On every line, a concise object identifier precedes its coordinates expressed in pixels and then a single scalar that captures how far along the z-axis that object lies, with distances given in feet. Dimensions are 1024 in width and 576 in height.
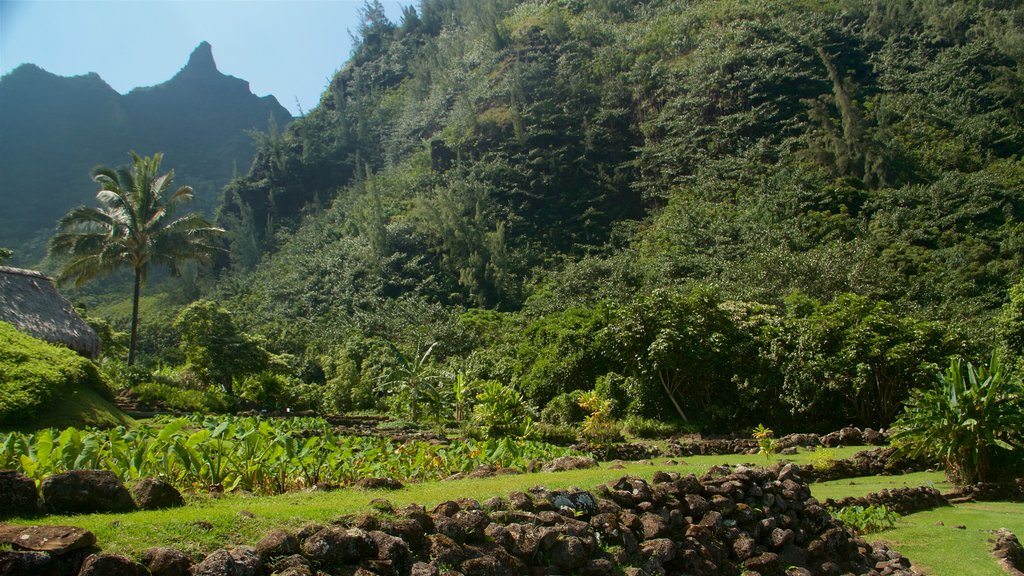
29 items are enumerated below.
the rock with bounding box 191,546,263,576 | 13.61
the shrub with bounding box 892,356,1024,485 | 35.09
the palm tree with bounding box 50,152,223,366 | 79.71
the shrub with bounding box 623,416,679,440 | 61.82
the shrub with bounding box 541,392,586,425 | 65.67
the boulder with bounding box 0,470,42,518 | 14.97
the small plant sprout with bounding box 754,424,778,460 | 42.29
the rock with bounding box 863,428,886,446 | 49.29
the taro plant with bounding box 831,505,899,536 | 31.14
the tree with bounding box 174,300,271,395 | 76.18
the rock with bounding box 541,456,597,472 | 29.22
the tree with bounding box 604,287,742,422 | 63.16
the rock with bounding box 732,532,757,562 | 23.50
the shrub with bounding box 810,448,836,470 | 40.43
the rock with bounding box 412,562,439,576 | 16.02
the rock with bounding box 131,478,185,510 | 17.22
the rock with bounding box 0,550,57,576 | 12.16
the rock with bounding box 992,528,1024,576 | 25.46
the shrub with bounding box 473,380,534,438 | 52.37
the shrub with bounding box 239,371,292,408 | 79.92
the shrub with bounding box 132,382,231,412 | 62.75
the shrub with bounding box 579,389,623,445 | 50.88
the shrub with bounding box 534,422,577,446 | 57.06
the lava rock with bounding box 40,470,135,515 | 15.81
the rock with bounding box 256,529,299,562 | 14.66
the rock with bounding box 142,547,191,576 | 13.49
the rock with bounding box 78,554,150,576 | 12.78
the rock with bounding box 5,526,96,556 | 12.64
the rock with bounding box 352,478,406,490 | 23.14
